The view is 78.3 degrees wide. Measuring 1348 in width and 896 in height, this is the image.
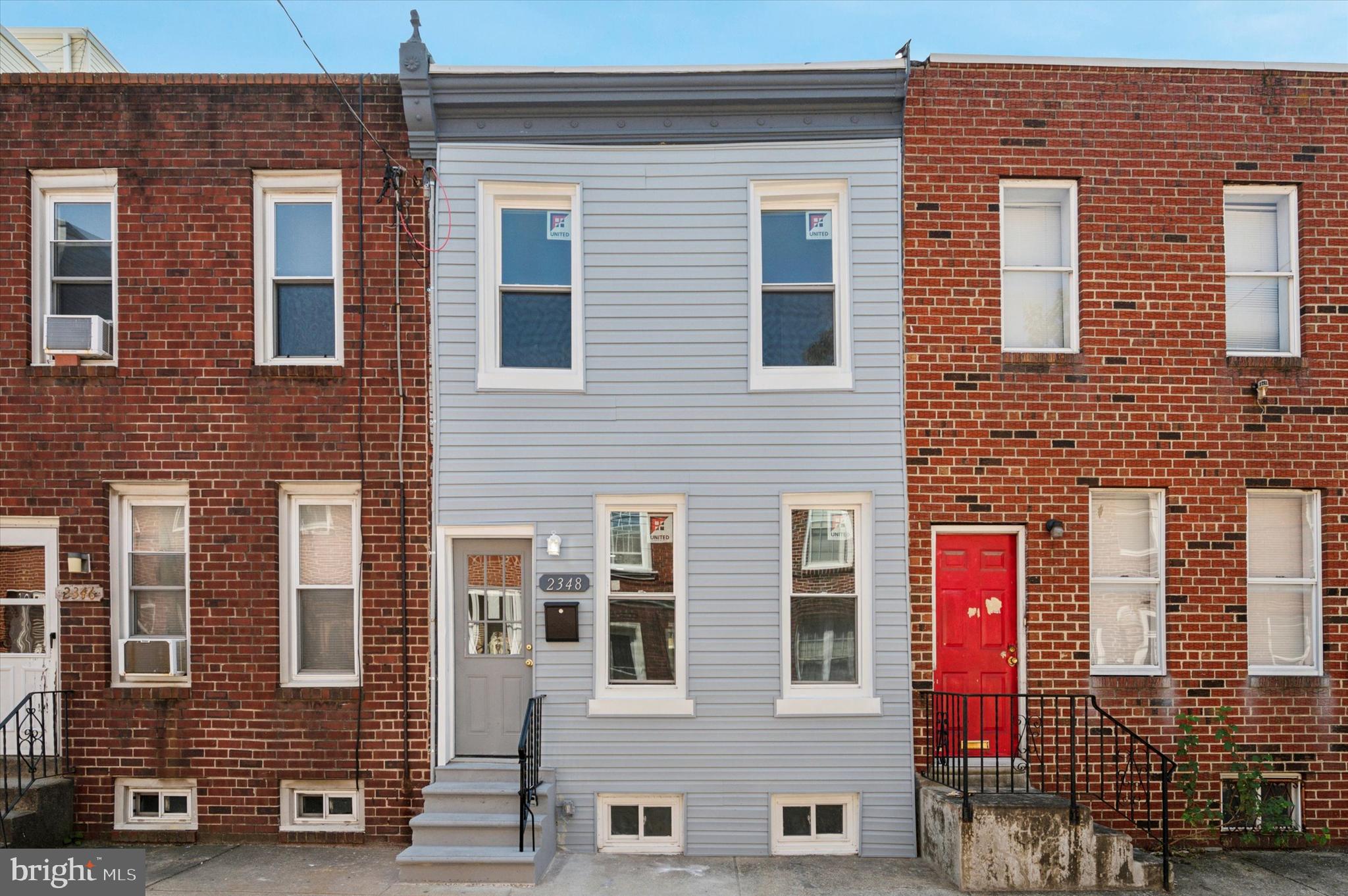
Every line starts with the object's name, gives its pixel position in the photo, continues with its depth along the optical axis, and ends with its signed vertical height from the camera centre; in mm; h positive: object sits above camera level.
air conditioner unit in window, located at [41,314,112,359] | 7617 +1132
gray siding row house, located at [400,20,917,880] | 7504 +51
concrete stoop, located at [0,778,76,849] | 7039 -3131
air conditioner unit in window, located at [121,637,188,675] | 7621 -1832
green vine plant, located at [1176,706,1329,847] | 7453 -3091
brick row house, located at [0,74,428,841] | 7609 -19
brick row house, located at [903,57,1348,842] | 7656 +475
